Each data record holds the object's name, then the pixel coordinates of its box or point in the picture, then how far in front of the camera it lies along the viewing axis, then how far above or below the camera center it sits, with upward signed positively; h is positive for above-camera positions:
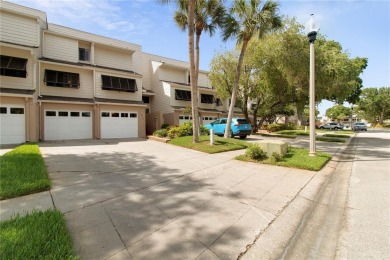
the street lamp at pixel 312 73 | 9.03 +2.35
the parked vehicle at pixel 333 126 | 46.37 -0.35
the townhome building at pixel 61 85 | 13.56 +3.28
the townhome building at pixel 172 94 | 22.97 +3.70
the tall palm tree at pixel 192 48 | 11.96 +4.71
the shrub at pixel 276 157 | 8.97 -1.43
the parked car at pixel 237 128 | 18.20 -0.29
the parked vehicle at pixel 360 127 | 43.00 -0.54
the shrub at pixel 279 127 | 33.63 -0.43
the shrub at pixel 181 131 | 16.59 -0.50
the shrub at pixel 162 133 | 17.70 -0.71
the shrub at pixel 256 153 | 9.33 -1.30
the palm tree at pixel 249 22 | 13.48 +6.95
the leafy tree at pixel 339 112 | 83.65 +5.33
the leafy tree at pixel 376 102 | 61.13 +6.81
